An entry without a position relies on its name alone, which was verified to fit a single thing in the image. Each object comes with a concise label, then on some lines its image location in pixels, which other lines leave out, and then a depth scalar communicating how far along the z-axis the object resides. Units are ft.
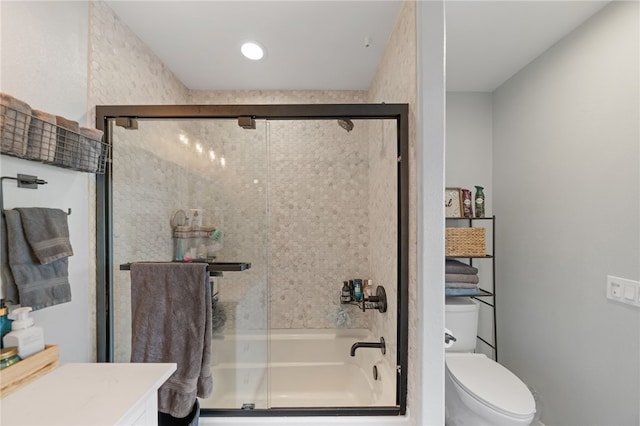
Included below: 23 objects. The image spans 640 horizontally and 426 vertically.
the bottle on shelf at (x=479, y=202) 7.18
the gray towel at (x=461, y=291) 6.38
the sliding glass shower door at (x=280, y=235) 4.33
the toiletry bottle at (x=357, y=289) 6.94
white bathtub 4.75
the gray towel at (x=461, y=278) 6.44
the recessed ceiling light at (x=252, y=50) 5.70
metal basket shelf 2.70
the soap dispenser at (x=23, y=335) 2.77
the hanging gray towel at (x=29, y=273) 2.86
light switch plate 4.38
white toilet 4.68
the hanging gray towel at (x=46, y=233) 2.99
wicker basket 6.63
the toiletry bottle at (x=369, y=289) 6.49
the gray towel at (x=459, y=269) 6.44
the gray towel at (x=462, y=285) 6.42
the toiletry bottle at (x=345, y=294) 7.02
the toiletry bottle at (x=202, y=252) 4.84
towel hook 2.92
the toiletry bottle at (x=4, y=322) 2.79
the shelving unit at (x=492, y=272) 6.98
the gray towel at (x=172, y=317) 4.00
